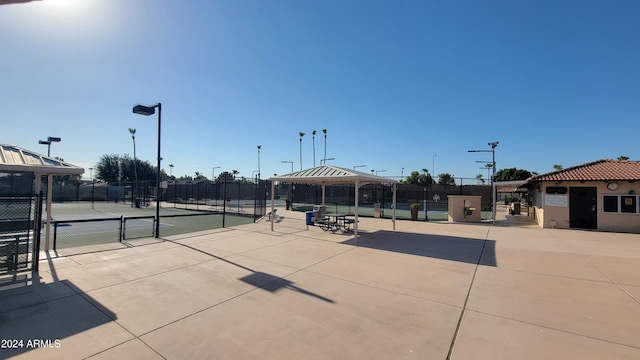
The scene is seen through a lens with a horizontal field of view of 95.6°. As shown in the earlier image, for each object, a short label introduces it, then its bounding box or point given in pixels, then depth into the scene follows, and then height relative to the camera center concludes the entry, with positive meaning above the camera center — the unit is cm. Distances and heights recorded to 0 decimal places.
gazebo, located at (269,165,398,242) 1095 +56
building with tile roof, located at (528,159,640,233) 1418 -16
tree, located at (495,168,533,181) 6425 +416
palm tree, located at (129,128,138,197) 4786 +944
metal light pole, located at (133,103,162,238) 989 +267
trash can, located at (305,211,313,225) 1478 -136
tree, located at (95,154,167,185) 5366 +351
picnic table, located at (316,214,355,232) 1299 -153
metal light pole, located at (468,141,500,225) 2001 +289
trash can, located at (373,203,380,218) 1948 -137
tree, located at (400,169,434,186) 7414 +371
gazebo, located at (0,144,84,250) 586 +48
